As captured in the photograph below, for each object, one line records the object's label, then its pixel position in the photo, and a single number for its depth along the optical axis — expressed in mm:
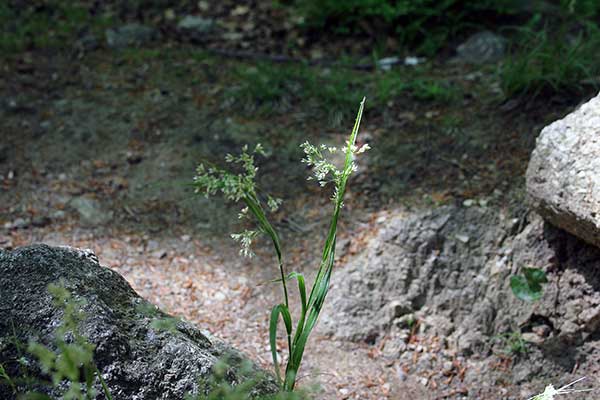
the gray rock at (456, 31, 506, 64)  3931
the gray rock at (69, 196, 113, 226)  3051
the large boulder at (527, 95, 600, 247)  2174
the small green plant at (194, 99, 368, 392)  1715
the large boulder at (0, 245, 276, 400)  1621
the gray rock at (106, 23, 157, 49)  4281
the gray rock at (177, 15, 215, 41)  4422
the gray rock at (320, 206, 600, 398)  2449
